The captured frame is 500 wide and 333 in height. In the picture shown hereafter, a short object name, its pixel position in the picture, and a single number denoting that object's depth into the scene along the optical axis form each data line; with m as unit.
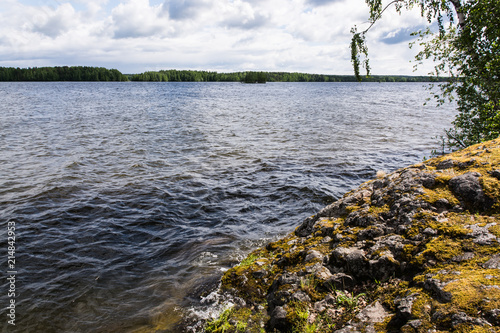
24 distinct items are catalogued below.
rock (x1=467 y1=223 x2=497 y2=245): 4.35
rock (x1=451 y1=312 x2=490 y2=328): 3.16
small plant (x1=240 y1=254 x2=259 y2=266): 7.14
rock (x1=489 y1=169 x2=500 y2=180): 5.49
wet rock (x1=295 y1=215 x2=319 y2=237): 7.46
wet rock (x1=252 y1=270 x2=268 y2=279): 6.35
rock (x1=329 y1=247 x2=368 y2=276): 5.18
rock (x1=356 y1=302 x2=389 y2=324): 4.09
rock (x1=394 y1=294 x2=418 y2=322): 3.78
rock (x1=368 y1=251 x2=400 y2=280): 4.89
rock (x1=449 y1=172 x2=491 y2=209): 5.30
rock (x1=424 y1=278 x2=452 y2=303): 3.68
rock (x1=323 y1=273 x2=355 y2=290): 5.08
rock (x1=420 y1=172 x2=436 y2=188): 6.19
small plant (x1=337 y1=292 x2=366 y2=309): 4.70
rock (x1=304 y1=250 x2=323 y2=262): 5.81
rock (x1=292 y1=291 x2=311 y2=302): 4.98
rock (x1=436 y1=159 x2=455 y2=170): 6.52
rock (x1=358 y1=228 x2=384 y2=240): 5.73
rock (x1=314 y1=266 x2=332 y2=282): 5.25
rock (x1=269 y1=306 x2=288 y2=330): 4.82
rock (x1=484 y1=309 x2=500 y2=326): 3.10
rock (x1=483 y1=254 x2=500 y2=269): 3.88
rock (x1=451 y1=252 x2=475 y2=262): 4.26
